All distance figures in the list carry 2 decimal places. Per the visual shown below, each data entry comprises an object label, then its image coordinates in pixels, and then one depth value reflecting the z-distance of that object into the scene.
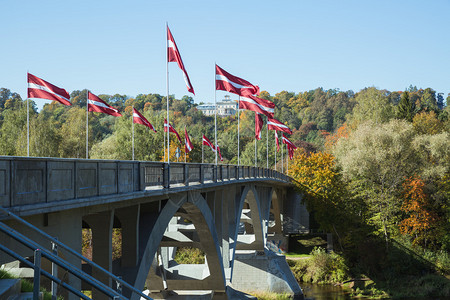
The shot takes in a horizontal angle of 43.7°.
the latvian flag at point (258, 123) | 38.02
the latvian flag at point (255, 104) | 33.47
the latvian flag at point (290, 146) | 54.51
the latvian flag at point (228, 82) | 28.48
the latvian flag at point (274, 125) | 42.54
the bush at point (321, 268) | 52.19
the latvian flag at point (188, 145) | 40.69
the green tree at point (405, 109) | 84.88
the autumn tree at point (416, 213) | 51.66
